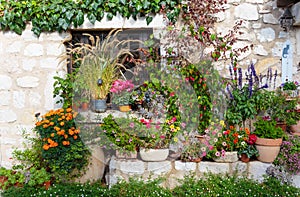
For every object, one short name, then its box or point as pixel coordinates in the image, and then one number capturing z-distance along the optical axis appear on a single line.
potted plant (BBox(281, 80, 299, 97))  3.31
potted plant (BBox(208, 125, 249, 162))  3.08
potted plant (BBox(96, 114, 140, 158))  3.05
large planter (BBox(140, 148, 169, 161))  3.02
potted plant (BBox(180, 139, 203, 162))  3.08
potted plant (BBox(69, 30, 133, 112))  3.29
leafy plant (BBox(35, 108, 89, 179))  2.93
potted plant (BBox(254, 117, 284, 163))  3.04
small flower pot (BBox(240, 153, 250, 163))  3.12
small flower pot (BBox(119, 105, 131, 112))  3.33
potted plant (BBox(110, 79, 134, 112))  3.31
